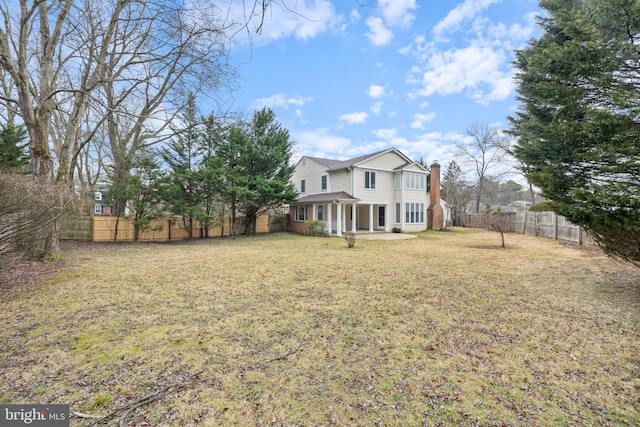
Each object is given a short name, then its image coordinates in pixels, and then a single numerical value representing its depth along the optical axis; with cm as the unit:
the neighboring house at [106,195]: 1418
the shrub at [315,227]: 1719
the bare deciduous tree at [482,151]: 2800
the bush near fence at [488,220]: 1903
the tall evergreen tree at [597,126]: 475
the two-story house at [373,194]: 1814
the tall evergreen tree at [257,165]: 1569
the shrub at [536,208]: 1632
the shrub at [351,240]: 1162
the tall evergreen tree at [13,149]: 998
